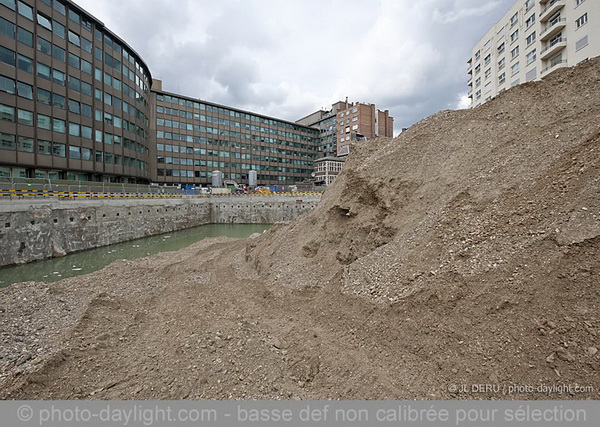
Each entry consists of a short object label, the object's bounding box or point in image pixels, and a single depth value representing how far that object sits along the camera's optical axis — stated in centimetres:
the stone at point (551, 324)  398
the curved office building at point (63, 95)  2817
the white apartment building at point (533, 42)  2852
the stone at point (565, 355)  369
